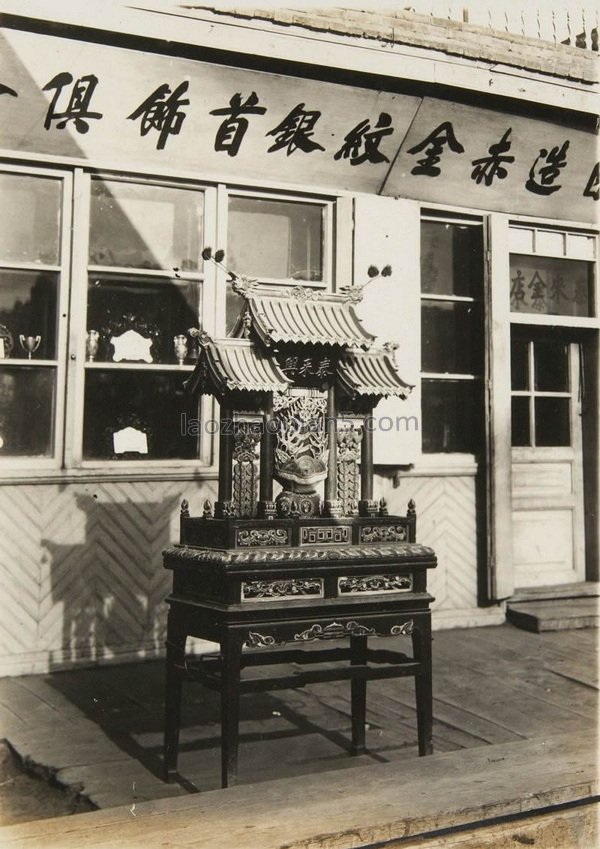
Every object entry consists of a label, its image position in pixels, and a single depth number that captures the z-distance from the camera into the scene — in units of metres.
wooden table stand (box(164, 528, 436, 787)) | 3.61
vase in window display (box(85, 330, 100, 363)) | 6.19
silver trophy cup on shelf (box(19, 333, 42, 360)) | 6.02
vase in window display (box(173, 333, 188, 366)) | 6.45
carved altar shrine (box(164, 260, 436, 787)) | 3.68
